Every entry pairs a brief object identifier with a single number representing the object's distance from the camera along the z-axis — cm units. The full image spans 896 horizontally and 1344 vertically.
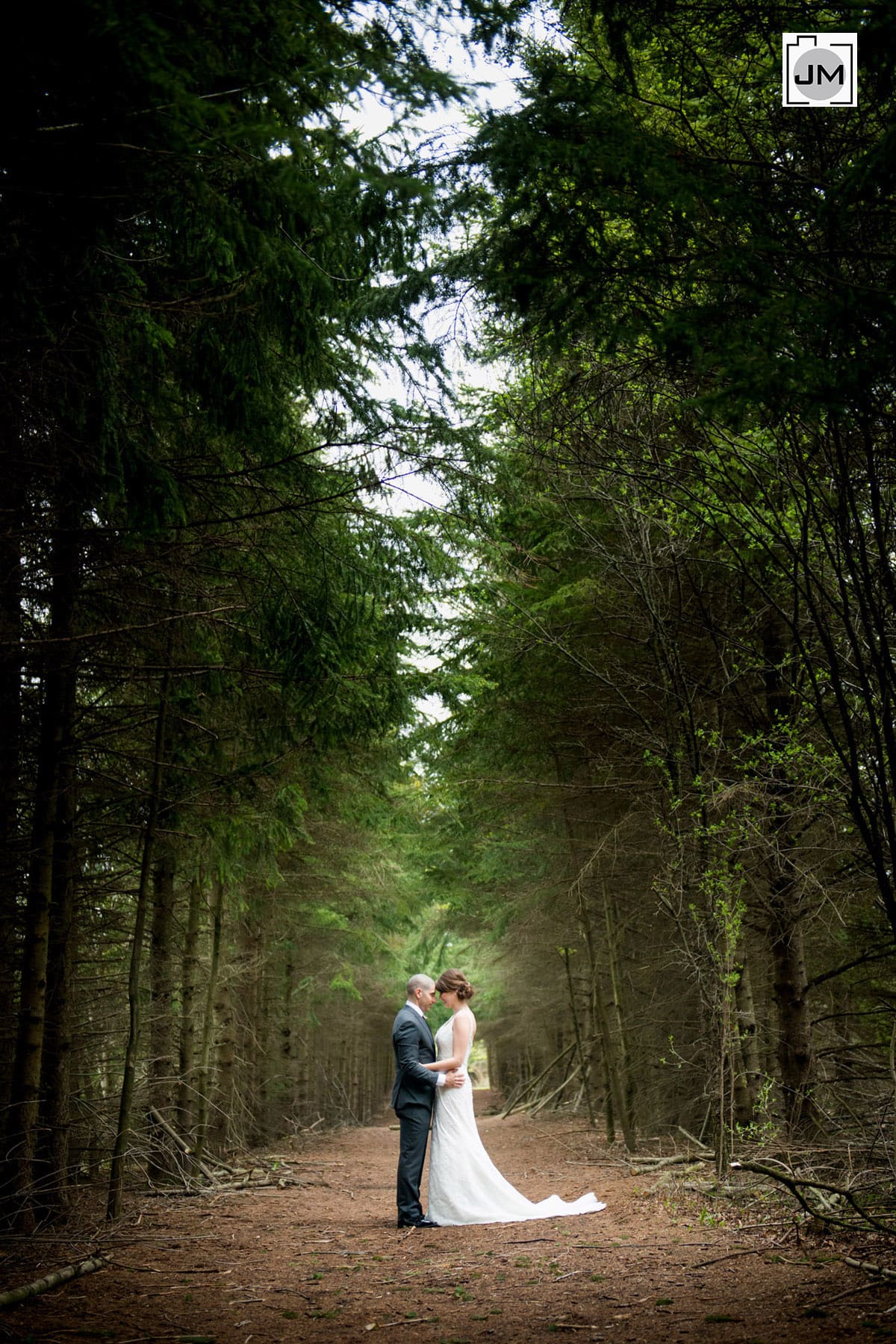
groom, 769
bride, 766
